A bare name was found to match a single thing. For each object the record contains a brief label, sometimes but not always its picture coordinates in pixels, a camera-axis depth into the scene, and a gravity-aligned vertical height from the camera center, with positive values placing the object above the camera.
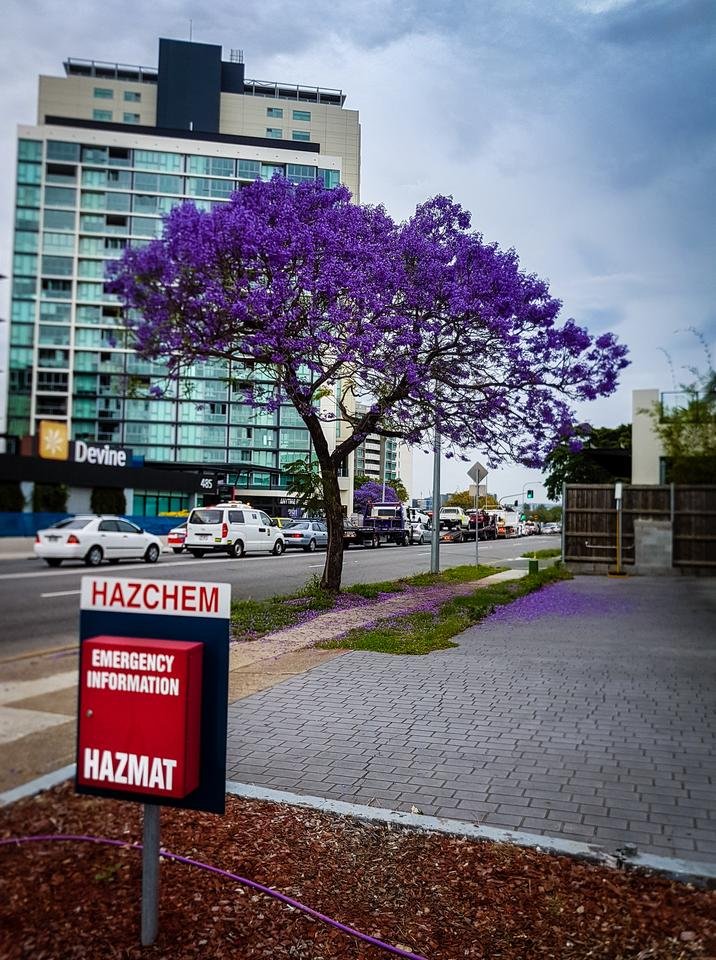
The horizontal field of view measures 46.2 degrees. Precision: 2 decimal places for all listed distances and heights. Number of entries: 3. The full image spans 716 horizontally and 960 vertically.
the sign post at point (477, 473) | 12.51 +0.54
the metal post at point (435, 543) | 18.55 -0.88
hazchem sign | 2.65 -0.59
